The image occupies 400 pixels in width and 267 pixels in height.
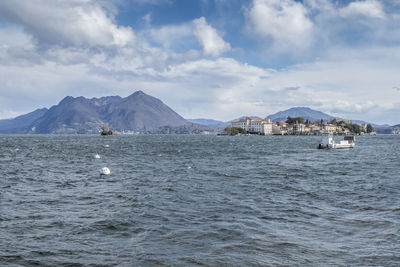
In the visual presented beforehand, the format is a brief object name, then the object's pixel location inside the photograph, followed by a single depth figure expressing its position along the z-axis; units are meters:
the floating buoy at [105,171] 38.22
